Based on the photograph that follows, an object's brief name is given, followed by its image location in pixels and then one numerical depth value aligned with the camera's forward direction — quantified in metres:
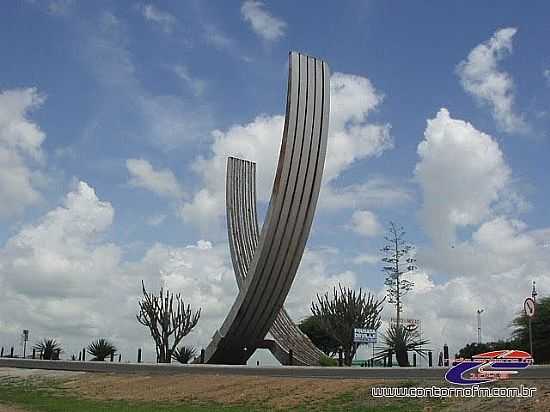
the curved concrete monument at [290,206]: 23.36
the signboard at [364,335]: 28.80
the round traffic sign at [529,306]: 17.67
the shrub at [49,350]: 38.00
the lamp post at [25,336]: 40.85
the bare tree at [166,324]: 33.59
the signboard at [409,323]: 32.40
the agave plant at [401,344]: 28.06
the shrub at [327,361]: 27.25
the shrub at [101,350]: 35.56
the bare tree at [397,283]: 36.43
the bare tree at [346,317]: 30.67
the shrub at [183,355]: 33.50
